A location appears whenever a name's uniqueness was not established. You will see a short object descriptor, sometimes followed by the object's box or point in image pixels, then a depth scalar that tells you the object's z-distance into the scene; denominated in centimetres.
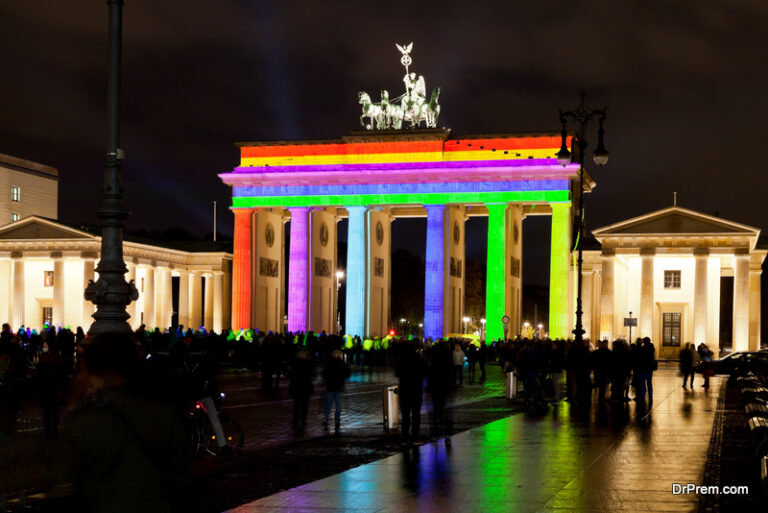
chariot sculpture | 7269
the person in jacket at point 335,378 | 2092
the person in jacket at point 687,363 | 3653
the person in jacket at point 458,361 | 3781
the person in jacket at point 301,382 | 2122
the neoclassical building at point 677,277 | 6475
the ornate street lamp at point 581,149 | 3294
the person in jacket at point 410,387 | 1956
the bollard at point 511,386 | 3031
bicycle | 1611
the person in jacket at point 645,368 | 2916
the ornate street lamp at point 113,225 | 1708
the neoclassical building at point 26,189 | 9306
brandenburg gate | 6925
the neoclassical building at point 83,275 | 7669
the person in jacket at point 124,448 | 486
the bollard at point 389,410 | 2100
